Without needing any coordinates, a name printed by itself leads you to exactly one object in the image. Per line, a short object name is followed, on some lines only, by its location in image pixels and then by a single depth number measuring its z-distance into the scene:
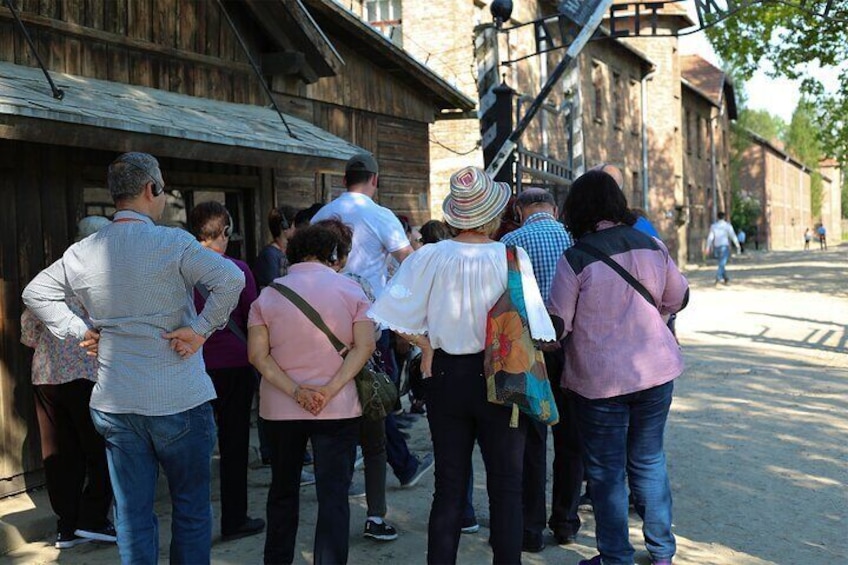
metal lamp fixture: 11.49
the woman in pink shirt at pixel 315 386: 4.22
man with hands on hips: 3.71
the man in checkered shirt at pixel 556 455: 4.96
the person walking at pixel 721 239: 24.48
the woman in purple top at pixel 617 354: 4.33
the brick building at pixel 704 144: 44.38
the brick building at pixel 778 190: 66.88
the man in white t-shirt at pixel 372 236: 5.84
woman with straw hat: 3.97
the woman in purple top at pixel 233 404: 5.11
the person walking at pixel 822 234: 61.00
